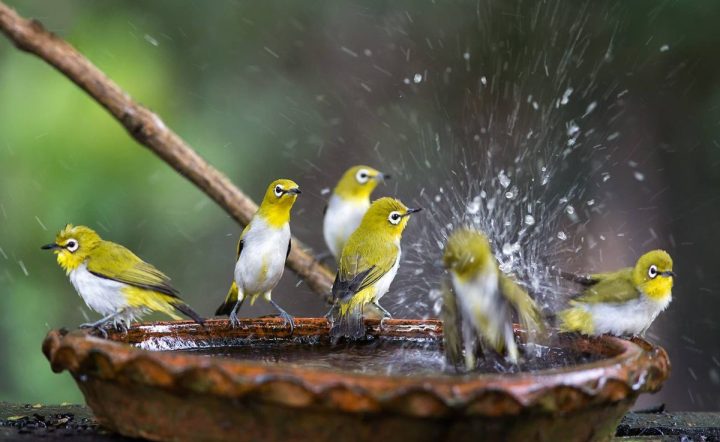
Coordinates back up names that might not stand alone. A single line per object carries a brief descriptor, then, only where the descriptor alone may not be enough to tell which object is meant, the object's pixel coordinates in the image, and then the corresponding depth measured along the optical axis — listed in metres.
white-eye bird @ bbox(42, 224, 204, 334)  6.38
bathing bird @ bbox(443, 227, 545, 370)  5.28
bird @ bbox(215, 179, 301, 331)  7.69
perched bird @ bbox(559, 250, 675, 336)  6.62
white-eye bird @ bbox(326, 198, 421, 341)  7.03
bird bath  3.79
